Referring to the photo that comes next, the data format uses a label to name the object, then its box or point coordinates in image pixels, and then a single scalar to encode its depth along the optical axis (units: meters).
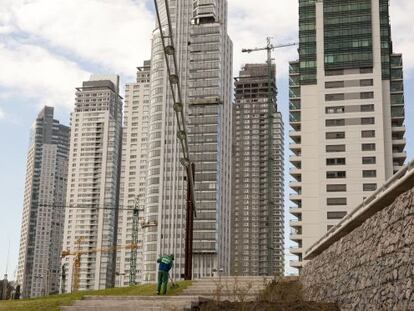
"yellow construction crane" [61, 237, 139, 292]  138.50
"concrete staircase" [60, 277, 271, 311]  17.88
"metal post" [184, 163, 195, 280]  33.28
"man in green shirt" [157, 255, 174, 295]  22.48
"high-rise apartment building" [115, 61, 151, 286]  178.50
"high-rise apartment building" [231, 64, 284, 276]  176.88
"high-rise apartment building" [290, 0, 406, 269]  90.75
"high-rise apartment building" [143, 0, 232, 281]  141.25
